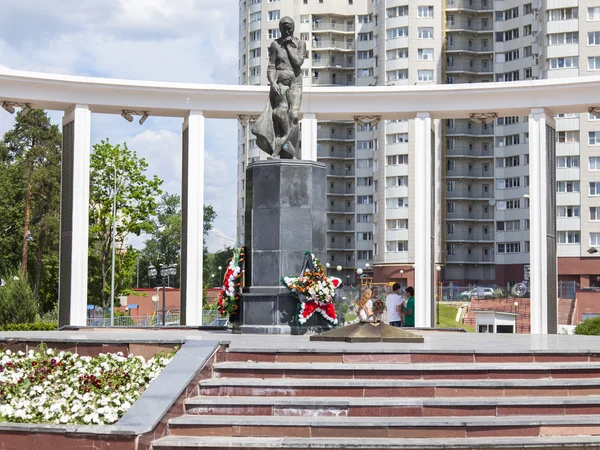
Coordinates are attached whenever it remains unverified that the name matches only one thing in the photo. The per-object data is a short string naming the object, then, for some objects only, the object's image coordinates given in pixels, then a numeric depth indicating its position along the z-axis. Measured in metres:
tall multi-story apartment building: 72.62
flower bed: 10.73
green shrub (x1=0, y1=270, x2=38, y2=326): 33.31
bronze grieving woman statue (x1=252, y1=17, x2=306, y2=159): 18.67
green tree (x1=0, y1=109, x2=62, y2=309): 60.59
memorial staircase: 10.46
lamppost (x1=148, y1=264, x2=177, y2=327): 42.29
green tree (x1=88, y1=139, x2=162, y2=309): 52.81
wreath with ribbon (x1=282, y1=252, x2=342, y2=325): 17.30
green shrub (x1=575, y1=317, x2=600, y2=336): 25.09
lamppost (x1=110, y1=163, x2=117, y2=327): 50.66
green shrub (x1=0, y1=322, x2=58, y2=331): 29.25
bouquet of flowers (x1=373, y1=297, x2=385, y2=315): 15.54
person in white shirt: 21.27
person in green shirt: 22.19
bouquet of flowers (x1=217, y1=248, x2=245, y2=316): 18.34
